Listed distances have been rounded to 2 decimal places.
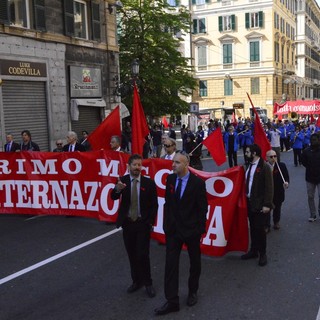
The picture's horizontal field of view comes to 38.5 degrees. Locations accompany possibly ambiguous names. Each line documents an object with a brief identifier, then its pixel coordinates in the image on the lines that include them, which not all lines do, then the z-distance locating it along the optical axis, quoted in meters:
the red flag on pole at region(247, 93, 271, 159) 8.30
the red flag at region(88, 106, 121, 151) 9.30
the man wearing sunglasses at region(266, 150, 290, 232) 8.19
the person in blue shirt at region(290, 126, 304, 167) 17.81
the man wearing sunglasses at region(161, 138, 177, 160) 8.10
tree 26.73
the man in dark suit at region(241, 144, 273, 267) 6.39
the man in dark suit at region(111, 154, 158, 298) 5.36
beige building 52.69
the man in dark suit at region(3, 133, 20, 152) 11.60
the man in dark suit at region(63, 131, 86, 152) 10.27
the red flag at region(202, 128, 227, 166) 10.37
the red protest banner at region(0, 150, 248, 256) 8.82
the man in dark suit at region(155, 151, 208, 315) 4.86
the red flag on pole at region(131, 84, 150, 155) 8.15
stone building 16.16
